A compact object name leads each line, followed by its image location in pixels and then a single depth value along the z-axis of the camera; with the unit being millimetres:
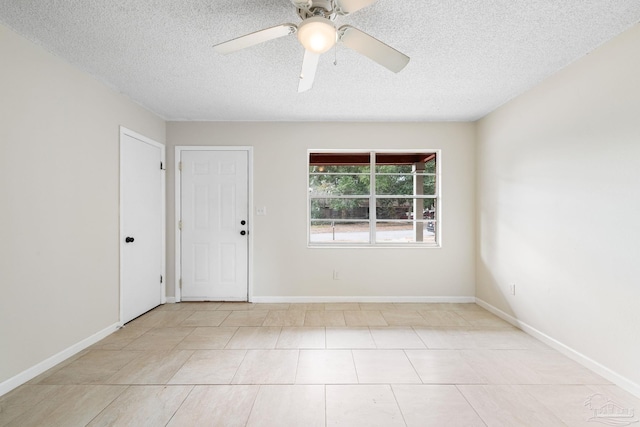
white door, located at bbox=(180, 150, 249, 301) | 4090
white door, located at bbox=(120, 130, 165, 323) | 3246
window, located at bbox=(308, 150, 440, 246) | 4211
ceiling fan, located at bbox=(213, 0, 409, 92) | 1546
